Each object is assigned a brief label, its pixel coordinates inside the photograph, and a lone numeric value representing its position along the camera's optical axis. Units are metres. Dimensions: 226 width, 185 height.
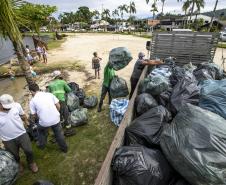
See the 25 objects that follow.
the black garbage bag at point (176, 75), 2.82
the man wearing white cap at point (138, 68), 3.71
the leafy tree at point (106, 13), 57.52
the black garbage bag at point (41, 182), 1.55
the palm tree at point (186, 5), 29.46
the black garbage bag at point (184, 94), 2.09
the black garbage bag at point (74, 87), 4.06
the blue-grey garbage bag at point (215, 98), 1.69
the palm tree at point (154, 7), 32.23
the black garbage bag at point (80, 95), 3.90
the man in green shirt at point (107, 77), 3.35
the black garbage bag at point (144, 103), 2.30
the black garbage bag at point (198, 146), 1.07
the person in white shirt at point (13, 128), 1.96
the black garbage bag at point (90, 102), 3.82
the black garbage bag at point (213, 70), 3.26
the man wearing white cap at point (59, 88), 2.88
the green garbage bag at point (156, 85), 2.57
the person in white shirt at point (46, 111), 2.27
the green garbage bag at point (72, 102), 3.47
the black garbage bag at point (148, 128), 1.66
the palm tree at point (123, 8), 50.94
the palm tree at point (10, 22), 2.37
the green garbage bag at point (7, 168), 1.88
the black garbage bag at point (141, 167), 1.28
